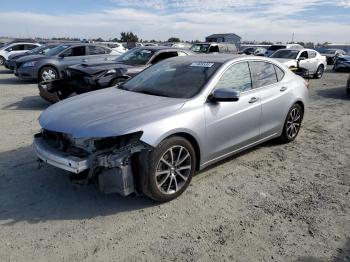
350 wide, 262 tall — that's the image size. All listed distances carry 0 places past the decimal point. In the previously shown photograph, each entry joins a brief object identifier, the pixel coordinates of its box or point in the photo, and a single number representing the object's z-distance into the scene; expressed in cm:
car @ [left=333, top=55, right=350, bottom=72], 2124
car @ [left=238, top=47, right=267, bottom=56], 3068
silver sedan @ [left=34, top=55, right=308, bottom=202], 361
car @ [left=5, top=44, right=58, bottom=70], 1559
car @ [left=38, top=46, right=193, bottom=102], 831
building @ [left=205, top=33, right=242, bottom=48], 4692
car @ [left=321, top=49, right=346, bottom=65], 3123
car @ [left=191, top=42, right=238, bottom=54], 1712
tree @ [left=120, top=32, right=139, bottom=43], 6519
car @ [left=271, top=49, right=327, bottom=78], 1518
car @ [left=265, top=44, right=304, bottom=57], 2418
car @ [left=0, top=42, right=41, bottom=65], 2100
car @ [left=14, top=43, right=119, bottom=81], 1284
